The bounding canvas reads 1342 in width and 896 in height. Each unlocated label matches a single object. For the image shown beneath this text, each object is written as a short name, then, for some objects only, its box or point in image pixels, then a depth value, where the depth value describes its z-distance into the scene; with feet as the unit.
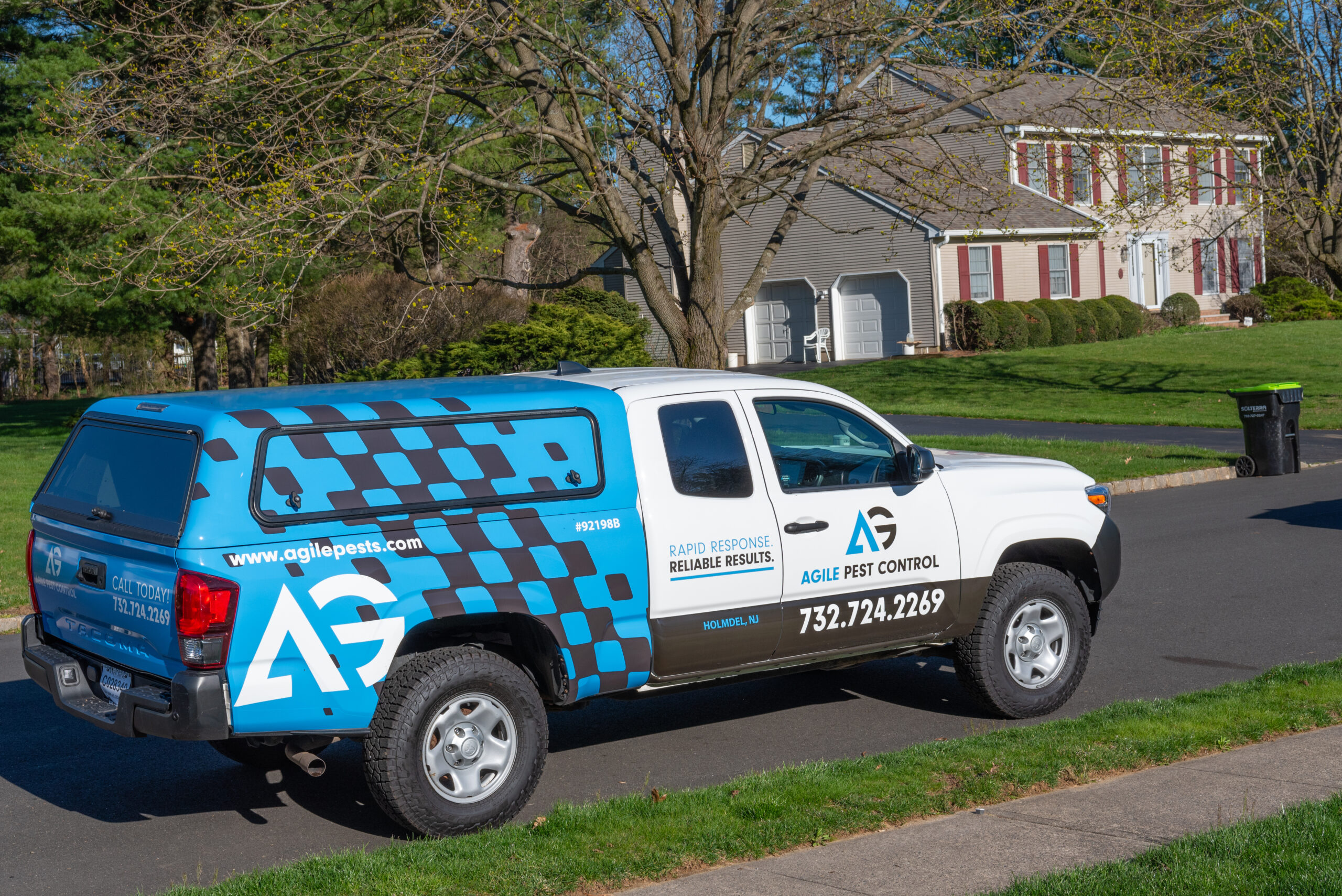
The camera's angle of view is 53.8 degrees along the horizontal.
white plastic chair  132.77
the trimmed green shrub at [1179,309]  141.49
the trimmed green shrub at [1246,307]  147.02
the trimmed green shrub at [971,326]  122.83
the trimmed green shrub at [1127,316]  133.18
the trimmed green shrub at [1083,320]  128.67
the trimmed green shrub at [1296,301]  144.05
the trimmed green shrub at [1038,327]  124.98
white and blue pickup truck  17.43
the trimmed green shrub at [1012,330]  123.03
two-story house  125.39
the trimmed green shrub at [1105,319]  130.52
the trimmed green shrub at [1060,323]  126.62
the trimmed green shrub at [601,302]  134.10
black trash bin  56.75
